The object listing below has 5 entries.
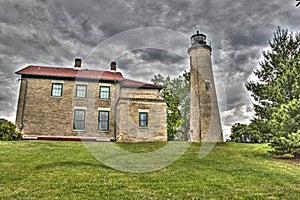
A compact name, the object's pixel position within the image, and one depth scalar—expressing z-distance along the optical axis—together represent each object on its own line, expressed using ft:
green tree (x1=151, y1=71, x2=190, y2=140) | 119.14
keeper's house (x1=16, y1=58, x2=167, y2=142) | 71.77
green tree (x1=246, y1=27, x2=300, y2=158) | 44.73
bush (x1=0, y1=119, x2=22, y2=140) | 62.48
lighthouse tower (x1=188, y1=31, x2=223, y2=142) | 79.56
